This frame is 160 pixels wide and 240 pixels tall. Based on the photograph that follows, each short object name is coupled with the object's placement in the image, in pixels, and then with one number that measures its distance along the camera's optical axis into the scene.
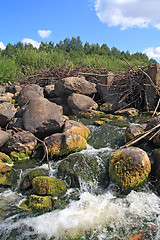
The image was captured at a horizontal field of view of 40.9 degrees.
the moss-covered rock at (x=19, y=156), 4.19
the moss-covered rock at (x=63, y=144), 4.07
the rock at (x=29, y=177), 3.36
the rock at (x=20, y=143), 4.28
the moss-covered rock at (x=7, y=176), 3.45
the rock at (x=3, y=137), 4.37
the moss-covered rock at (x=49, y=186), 3.03
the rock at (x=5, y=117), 5.25
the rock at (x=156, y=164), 3.28
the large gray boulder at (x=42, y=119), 4.54
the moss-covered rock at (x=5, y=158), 3.99
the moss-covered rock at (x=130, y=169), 3.09
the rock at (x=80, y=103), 6.62
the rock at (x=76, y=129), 4.60
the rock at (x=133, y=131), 4.17
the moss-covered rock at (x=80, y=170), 3.38
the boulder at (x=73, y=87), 6.96
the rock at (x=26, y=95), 6.53
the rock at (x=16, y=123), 4.85
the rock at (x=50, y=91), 7.78
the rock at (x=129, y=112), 6.25
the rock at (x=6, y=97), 7.59
